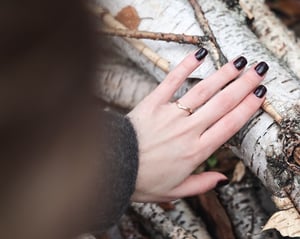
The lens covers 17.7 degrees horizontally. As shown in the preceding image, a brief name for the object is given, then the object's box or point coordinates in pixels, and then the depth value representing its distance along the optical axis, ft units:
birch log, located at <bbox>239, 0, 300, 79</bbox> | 3.53
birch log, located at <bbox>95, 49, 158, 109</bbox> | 3.62
